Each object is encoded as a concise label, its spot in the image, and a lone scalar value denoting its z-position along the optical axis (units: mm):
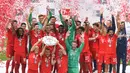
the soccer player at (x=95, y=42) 12266
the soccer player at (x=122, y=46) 12513
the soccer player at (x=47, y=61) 10266
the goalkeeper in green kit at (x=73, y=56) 10328
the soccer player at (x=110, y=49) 11695
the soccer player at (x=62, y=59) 10219
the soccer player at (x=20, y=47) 11609
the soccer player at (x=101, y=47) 11813
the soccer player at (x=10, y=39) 11594
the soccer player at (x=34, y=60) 10281
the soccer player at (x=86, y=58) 11578
